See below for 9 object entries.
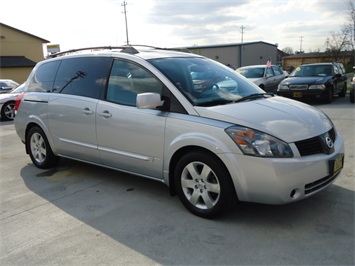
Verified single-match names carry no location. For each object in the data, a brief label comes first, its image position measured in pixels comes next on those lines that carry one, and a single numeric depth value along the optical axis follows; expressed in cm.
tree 2422
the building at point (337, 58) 3675
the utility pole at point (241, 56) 5497
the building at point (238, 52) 5541
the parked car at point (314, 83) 1200
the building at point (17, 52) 3282
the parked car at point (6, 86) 1469
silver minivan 318
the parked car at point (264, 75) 1423
